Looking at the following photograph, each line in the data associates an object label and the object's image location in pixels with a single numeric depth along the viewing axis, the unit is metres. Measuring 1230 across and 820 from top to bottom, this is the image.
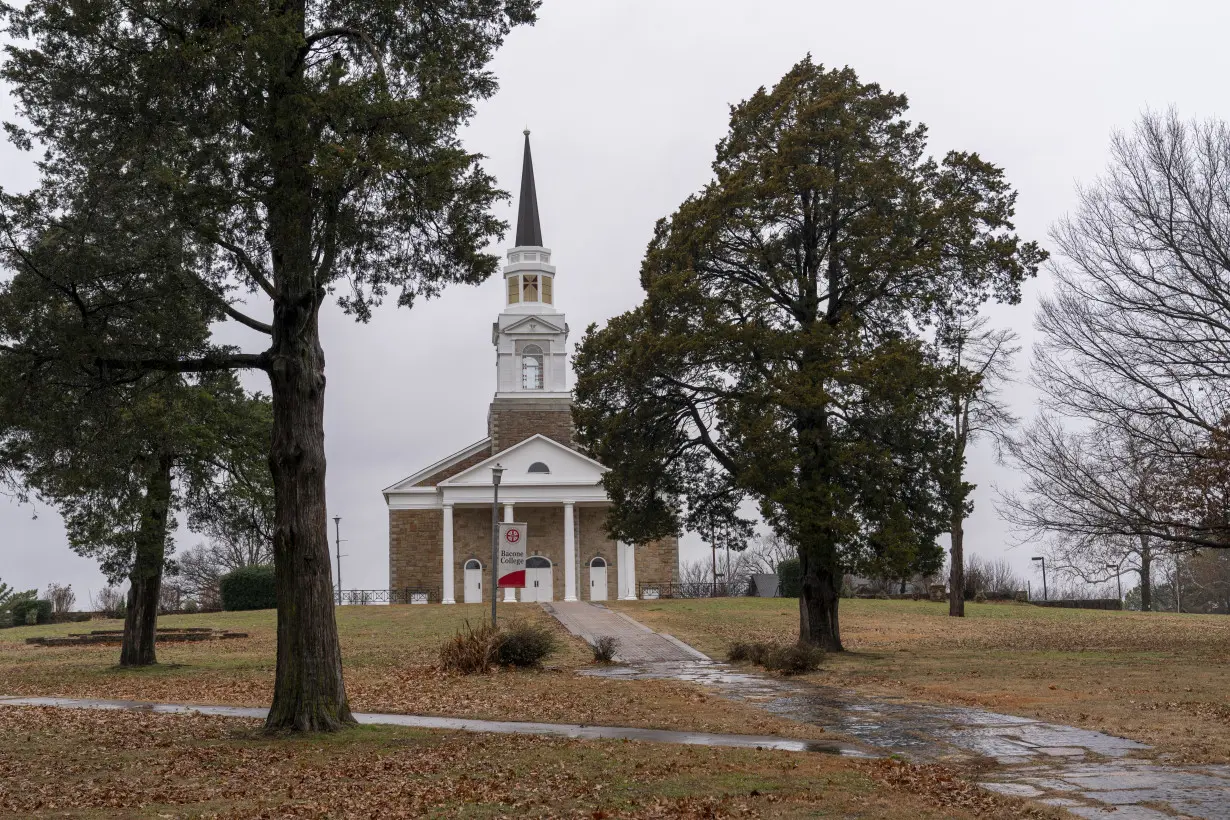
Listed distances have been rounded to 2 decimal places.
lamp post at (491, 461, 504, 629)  23.12
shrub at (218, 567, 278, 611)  49.25
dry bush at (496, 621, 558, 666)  21.05
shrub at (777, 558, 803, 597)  47.00
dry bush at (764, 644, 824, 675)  19.66
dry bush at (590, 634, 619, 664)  22.28
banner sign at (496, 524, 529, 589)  23.23
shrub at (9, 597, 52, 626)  49.12
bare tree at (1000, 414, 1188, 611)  23.55
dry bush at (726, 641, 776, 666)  21.23
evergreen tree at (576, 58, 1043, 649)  21.67
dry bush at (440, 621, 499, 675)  20.67
